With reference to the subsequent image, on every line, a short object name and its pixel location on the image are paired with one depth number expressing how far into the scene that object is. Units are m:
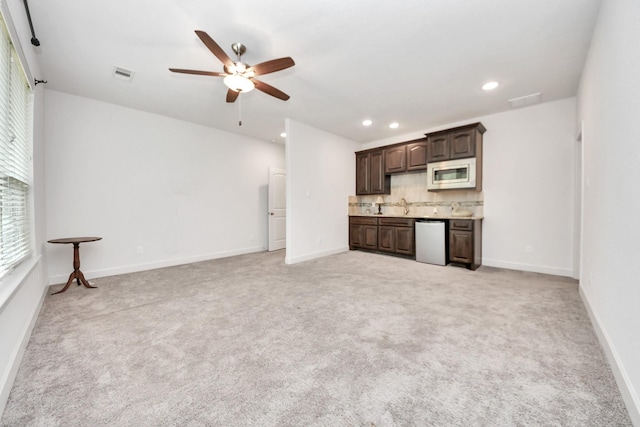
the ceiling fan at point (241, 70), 2.20
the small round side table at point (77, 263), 3.24
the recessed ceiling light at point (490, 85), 3.31
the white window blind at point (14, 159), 1.81
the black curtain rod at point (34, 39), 2.29
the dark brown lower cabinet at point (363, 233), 5.55
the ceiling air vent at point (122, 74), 2.97
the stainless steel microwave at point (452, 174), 4.31
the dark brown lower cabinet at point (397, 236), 4.93
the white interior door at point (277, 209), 5.93
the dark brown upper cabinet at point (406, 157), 5.02
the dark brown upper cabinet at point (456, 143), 4.27
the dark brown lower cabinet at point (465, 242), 4.16
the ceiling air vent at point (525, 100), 3.63
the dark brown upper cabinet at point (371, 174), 5.70
